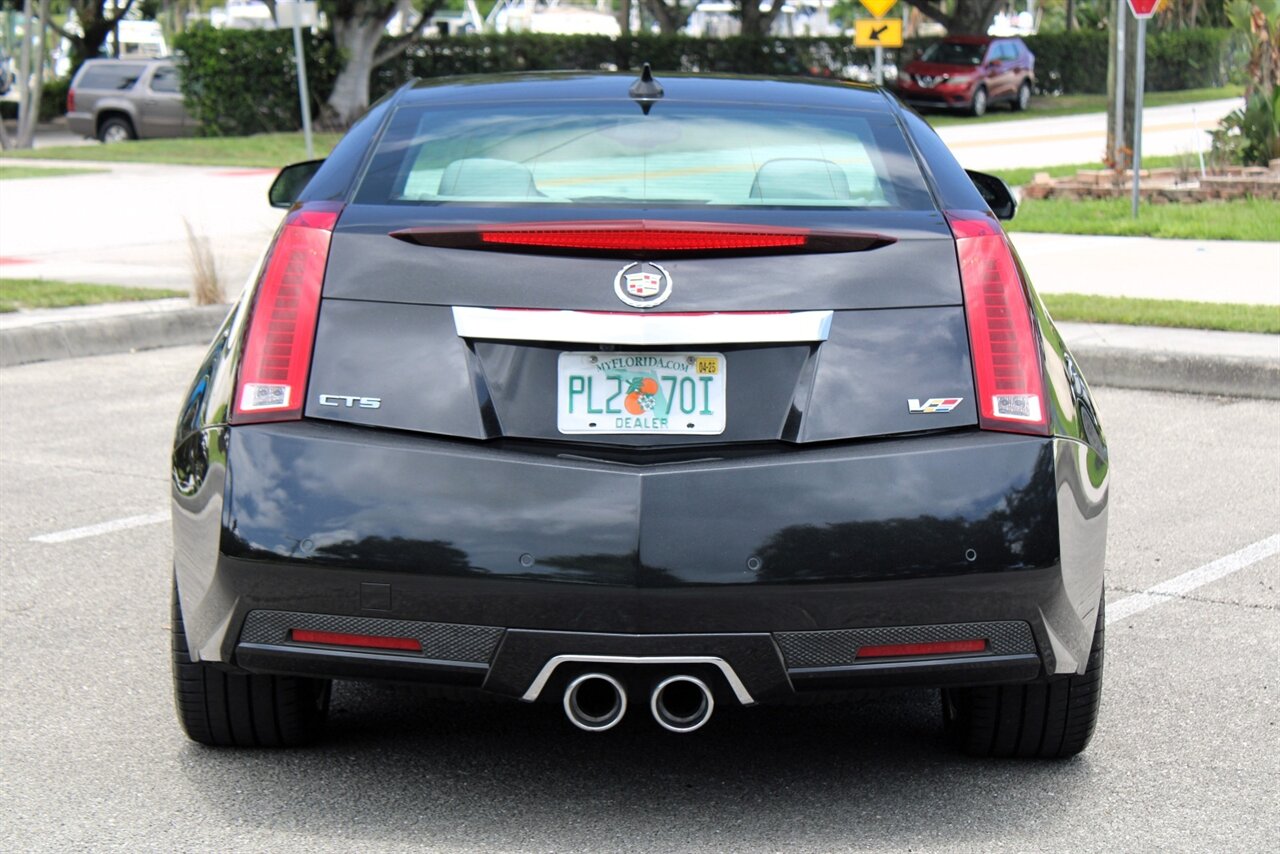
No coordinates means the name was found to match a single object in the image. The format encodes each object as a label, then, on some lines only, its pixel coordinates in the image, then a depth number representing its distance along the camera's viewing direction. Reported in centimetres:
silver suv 3603
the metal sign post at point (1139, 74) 1522
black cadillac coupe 352
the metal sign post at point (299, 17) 1707
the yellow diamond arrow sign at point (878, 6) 1952
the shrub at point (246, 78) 3381
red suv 4122
